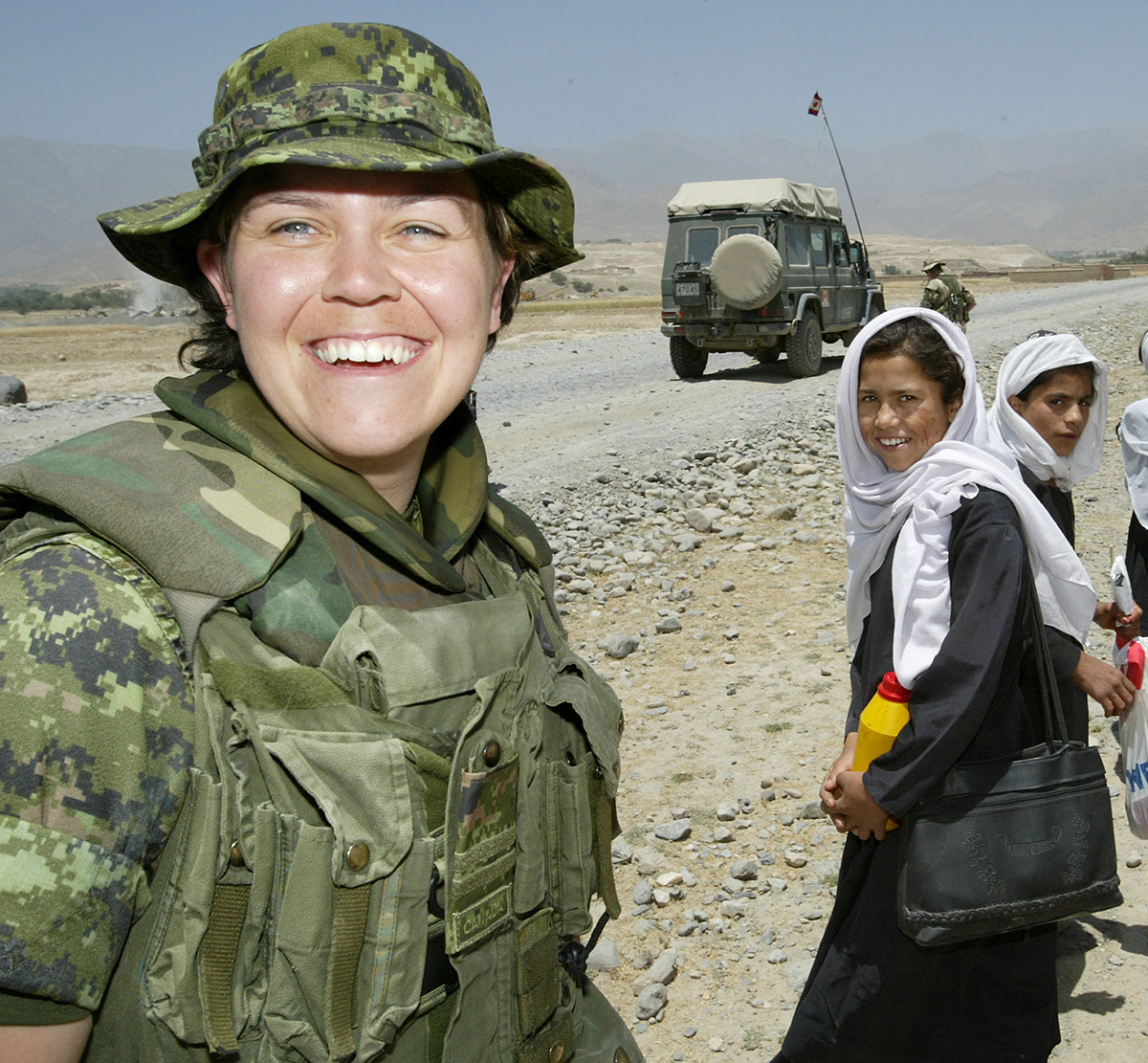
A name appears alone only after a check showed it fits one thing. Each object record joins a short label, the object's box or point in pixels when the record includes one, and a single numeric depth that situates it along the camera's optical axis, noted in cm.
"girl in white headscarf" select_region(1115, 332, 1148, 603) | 378
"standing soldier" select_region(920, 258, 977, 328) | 1388
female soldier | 93
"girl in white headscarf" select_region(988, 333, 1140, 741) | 301
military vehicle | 1184
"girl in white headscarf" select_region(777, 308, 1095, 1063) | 197
